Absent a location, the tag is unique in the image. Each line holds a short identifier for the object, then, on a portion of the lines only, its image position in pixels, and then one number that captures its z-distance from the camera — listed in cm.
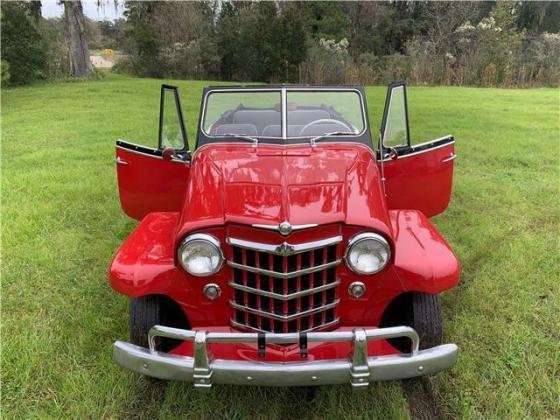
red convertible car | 212
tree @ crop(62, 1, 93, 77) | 1728
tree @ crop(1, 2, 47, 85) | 1622
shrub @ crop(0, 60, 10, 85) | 1309
